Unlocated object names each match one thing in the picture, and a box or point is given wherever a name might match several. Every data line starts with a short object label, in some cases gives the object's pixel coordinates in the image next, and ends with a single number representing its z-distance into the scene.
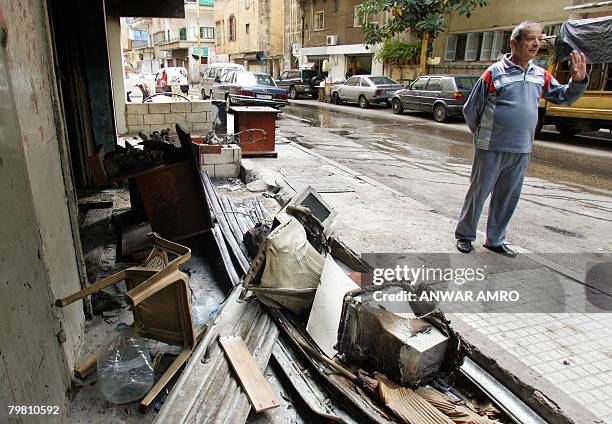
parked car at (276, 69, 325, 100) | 26.78
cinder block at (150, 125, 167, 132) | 9.55
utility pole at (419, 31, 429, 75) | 21.24
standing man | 3.96
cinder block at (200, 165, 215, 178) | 6.93
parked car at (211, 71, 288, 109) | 16.77
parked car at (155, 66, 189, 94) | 21.08
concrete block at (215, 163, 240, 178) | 7.04
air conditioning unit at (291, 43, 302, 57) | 34.47
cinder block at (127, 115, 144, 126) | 9.34
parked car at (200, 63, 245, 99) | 20.09
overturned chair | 2.45
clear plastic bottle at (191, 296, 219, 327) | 3.41
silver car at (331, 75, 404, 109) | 20.64
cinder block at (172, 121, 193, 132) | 9.50
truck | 10.92
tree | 19.55
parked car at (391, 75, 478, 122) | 16.02
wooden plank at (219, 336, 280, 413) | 2.45
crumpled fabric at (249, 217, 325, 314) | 3.22
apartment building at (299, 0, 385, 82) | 28.19
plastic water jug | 2.58
